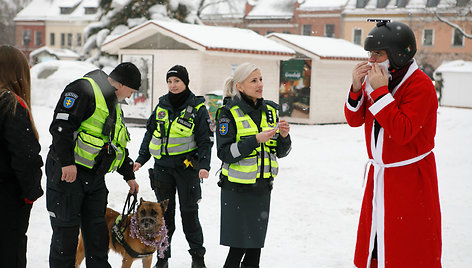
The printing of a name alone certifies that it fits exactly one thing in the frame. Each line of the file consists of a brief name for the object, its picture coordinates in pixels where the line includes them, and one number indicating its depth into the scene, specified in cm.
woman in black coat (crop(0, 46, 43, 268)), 327
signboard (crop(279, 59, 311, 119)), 2014
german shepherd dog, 468
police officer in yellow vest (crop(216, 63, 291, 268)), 429
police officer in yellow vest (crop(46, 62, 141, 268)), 384
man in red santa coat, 306
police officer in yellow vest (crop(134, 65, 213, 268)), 510
